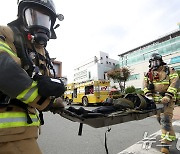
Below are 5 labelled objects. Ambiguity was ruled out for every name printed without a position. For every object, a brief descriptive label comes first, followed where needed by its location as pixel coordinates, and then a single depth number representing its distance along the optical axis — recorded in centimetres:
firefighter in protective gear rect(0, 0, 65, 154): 85
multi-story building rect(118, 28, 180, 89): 2446
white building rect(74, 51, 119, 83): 4170
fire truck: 1106
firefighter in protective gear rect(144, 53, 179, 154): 248
